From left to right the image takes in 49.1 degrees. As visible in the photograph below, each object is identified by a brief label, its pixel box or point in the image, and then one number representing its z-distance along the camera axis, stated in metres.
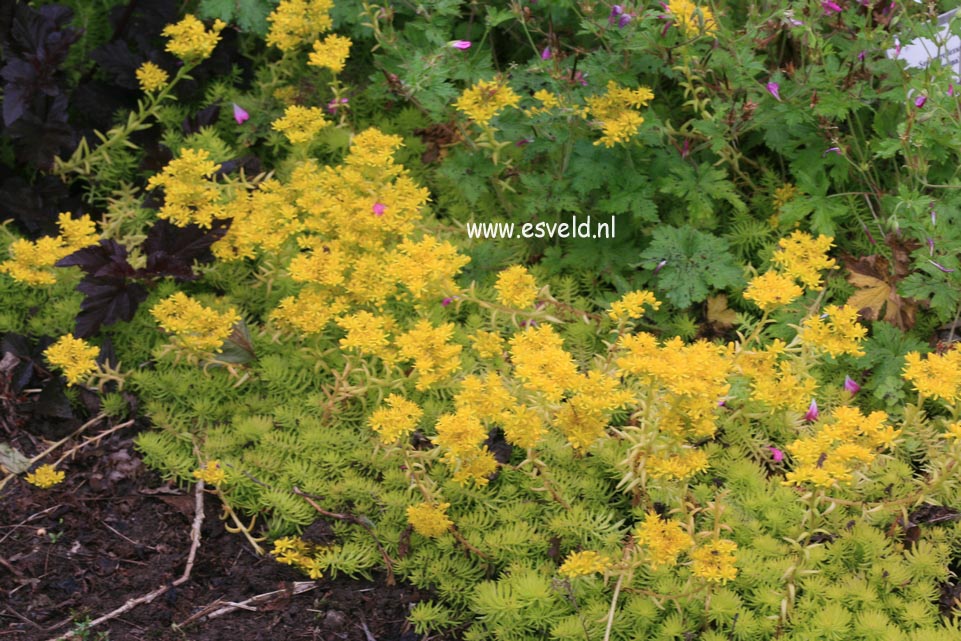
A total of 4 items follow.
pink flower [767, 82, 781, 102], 3.41
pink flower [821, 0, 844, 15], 3.40
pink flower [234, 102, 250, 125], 4.07
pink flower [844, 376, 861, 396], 3.25
